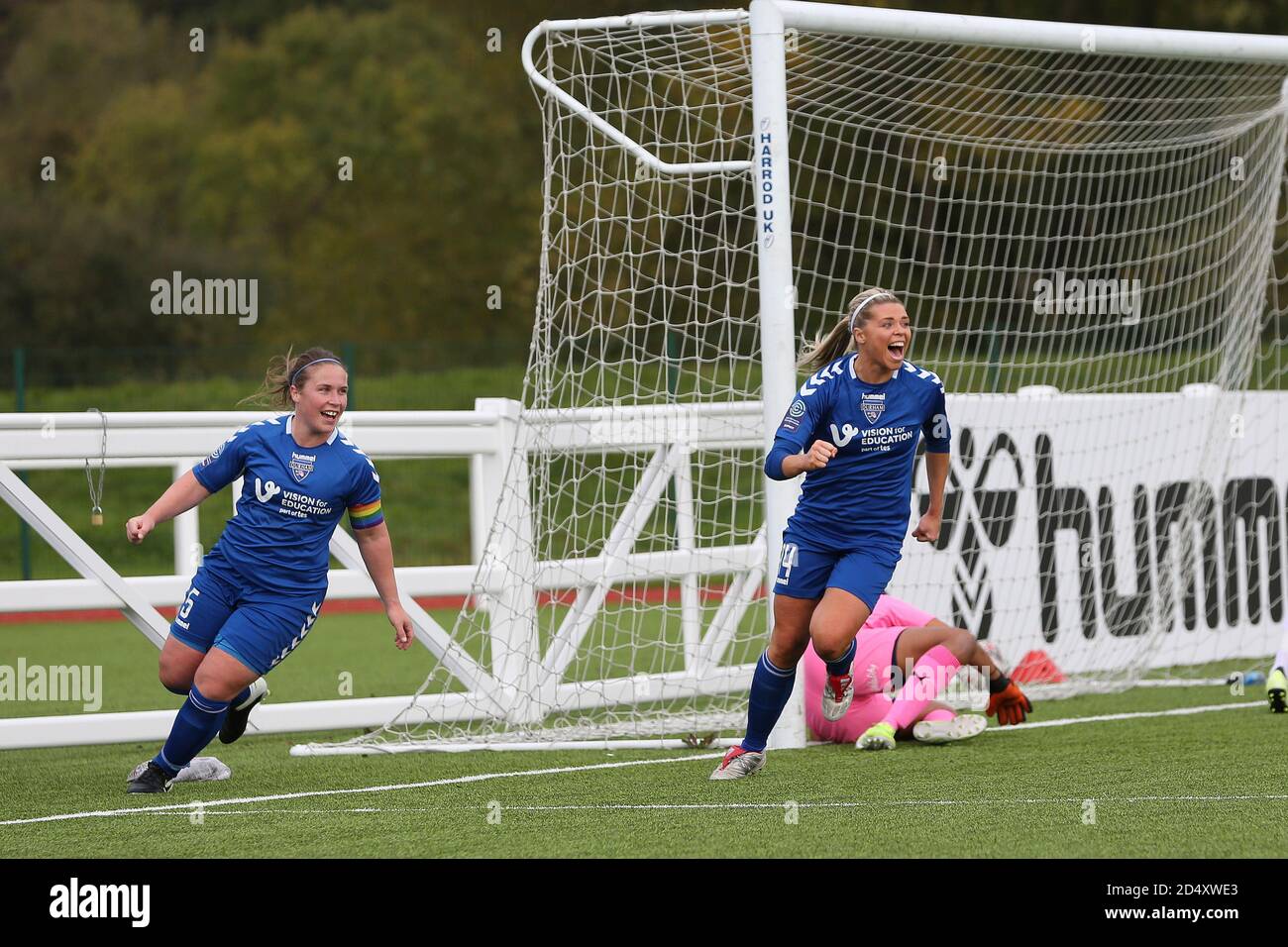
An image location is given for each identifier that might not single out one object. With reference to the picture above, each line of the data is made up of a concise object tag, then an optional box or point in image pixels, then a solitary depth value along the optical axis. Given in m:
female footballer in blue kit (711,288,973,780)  12.52
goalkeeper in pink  15.11
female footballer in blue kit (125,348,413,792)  12.76
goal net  16.02
